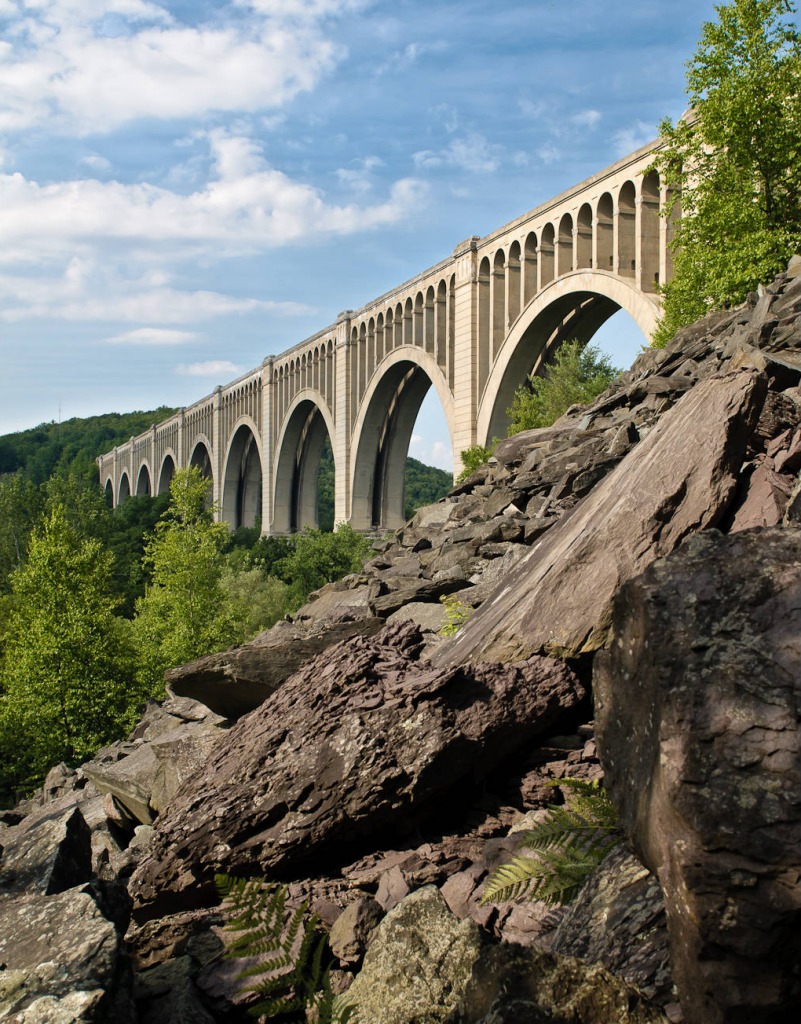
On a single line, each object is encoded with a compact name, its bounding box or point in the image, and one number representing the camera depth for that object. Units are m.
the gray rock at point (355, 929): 3.32
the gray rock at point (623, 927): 2.42
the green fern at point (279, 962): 2.46
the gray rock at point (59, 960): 2.55
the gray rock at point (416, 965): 2.68
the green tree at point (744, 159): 15.23
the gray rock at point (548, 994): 2.04
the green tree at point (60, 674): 17.64
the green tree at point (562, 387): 26.39
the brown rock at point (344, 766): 3.97
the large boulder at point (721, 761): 2.05
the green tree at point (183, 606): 21.28
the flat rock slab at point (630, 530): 4.72
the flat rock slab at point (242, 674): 6.39
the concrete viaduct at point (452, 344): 24.47
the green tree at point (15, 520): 50.69
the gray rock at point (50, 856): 3.70
